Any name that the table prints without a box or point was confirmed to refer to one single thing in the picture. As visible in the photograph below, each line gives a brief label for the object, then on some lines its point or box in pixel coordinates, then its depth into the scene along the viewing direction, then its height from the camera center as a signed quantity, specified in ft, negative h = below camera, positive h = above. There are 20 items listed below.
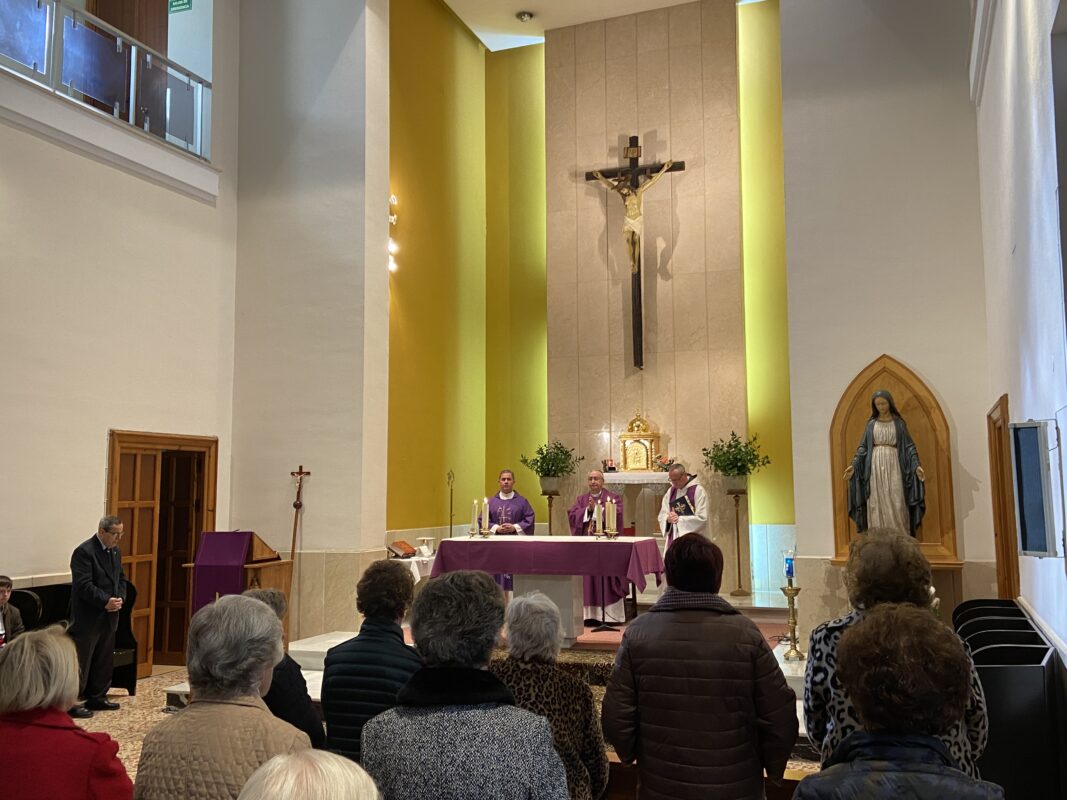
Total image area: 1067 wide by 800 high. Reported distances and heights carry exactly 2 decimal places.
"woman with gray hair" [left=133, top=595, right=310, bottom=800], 6.61 -1.67
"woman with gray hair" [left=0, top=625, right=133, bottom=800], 7.11 -1.90
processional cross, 31.86 -0.22
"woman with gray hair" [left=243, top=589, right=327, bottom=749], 9.95 -2.22
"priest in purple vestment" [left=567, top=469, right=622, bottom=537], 32.34 -0.52
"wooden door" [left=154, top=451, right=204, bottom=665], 31.71 -1.49
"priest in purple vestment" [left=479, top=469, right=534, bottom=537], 33.86 -0.58
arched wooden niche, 26.53 +1.40
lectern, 27.20 -2.08
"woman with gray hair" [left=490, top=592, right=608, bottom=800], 8.64 -1.90
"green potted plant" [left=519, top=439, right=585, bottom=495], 38.32 +1.10
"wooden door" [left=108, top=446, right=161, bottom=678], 28.63 -0.84
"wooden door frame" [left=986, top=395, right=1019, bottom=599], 22.77 -0.36
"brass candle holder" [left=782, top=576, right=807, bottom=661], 22.31 -3.60
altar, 25.67 -1.94
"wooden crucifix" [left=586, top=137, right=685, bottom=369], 39.09 +12.16
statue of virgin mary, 25.95 +0.33
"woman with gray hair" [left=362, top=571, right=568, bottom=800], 6.47 -1.74
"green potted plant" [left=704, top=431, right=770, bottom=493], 35.68 +1.12
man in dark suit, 23.32 -2.75
